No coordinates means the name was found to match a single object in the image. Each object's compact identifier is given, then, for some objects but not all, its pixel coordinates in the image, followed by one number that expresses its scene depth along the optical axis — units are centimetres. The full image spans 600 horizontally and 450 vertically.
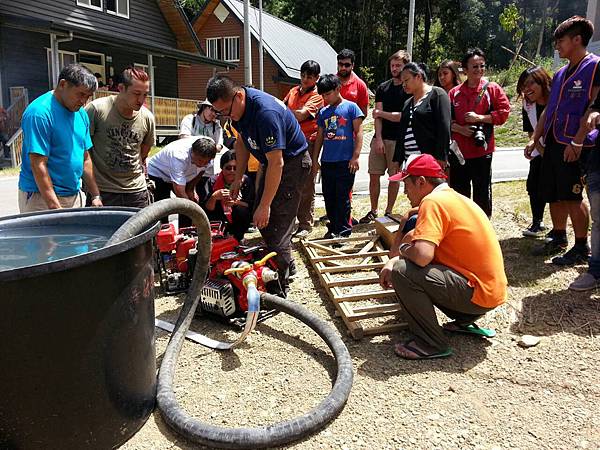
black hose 223
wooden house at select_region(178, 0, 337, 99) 2561
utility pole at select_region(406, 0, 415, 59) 1670
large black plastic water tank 179
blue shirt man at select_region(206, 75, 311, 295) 352
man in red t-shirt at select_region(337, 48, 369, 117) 582
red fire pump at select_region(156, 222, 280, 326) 347
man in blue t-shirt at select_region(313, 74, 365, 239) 520
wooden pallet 341
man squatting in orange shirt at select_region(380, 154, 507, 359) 284
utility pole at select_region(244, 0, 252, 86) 1527
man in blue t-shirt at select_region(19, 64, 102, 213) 329
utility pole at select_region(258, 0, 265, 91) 2162
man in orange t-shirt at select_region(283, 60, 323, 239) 555
